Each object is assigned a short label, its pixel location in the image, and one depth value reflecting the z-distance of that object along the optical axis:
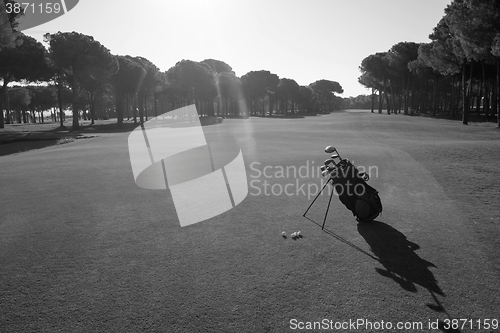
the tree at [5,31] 29.90
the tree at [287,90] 126.33
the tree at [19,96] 89.19
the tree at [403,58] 71.50
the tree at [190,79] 77.38
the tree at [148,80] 72.25
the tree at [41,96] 104.19
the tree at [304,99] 137.82
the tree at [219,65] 155.38
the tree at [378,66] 78.31
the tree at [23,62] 46.91
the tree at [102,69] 53.69
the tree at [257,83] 115.19
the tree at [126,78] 64.81
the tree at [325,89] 157.25
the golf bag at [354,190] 7.31
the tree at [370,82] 87.12
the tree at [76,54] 50.59
